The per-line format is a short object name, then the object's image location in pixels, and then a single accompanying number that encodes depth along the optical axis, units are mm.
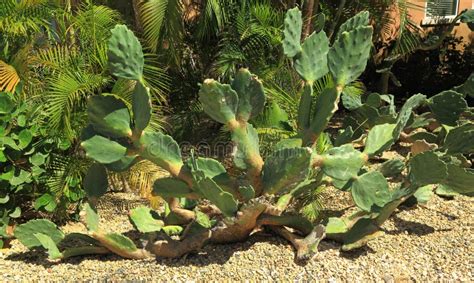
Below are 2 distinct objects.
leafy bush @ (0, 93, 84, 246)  3939
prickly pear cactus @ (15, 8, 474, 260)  3256
